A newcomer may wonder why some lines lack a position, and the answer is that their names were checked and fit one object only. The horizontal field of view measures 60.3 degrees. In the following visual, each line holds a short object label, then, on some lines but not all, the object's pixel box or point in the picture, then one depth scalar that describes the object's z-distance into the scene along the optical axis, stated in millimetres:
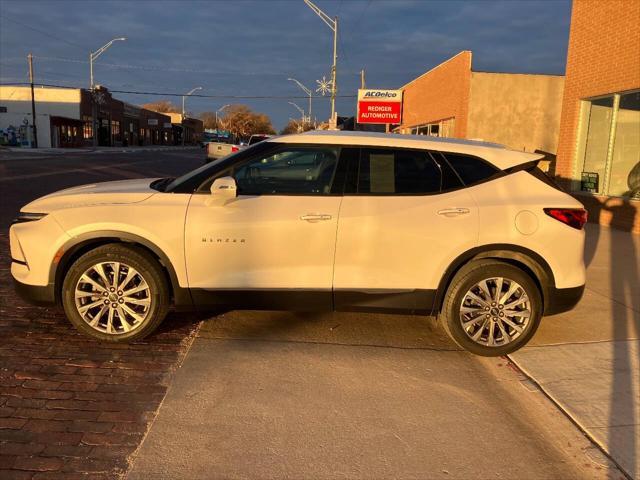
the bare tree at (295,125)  109488
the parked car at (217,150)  25498
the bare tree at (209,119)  160875
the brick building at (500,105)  19641
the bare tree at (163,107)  142875
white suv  4496
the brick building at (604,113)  10992
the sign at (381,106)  29697
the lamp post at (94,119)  65562
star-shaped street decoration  44719
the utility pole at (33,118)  49531
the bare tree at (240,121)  143125
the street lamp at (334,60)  27789
